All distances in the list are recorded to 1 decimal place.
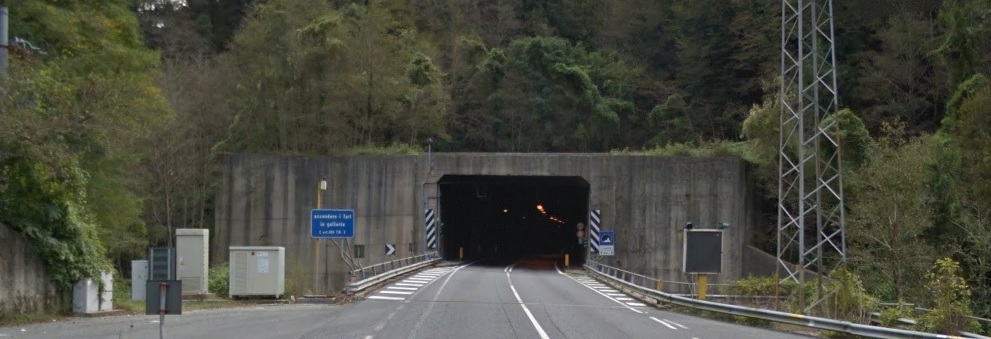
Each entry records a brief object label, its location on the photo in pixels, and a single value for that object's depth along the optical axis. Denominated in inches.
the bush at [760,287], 1423.5
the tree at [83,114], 881.5
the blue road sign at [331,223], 1315.2
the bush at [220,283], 1229.1
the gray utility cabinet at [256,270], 1137.4
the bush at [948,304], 865.5
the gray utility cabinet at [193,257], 1102.4
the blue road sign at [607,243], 1979.6
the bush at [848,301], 1008.9
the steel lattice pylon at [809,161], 1849.2
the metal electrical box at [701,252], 1155.3
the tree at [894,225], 1541.6
